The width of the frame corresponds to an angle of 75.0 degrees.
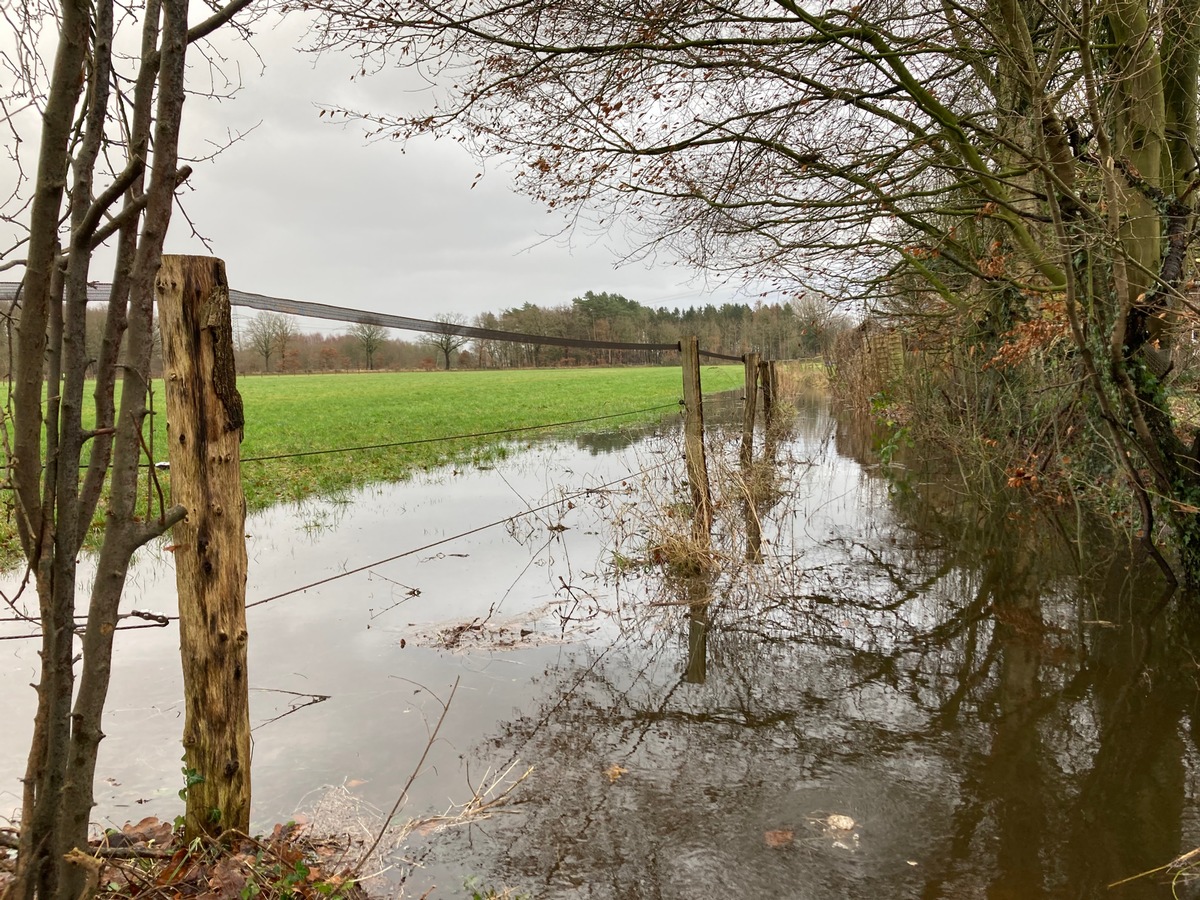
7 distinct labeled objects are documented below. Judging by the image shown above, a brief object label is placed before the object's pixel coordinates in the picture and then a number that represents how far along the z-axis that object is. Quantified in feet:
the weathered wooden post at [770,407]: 39.64
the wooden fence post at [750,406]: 34.14
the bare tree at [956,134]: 16.71
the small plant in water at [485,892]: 8.75
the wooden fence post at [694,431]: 23.27
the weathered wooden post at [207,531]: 8.25
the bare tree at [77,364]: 5.30
